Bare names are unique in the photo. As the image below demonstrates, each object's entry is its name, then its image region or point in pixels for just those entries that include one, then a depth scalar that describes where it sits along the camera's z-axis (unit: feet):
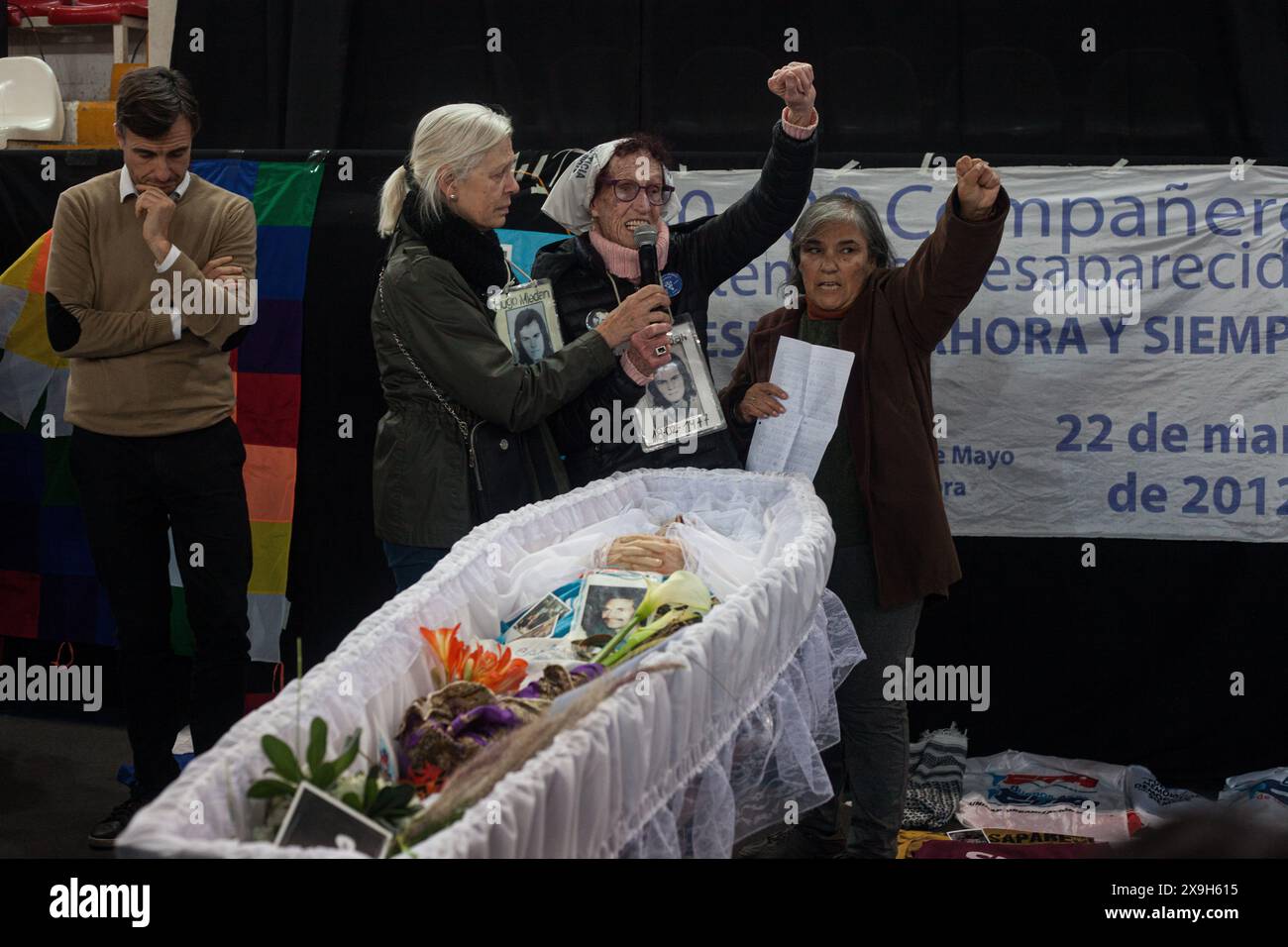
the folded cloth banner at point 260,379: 14.89
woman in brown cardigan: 10.71
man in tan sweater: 11.61
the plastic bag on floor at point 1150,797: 13.33
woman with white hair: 10.04
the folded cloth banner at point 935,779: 13.28
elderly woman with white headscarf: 10.95
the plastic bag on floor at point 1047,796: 13.05
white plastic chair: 19.88
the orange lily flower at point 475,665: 7.38
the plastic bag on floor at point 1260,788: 13.39
